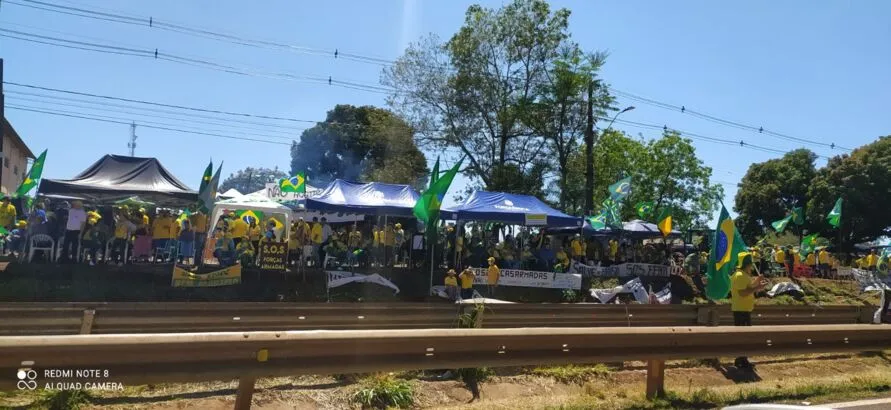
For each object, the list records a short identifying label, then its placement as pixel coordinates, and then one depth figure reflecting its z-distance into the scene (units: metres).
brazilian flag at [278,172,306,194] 22.17
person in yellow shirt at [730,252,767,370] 10.29
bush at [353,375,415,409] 6.51
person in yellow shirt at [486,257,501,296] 19.73
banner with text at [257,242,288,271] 18.39
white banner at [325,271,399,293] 18.62
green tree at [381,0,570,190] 35.88
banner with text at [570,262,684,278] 23.44
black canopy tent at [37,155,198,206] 17.09
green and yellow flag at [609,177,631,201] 25.97
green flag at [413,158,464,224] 16.55
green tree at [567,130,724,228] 47.28
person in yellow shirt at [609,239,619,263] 25.92
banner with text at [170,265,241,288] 16.44
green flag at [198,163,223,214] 17.47
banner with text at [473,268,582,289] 21.11
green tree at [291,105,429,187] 50.09
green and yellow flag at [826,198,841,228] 32.41
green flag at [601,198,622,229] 26.12
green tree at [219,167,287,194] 88.78
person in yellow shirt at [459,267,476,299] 17.97
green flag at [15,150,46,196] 18.72
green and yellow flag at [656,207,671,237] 26.56
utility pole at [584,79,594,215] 31.30
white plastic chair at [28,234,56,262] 16.81
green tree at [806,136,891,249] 49.84
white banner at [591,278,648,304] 20.64
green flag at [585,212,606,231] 26.17
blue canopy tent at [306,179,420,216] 19.66
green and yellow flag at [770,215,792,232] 33.25
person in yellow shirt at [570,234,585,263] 24.22
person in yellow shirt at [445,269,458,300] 18.25
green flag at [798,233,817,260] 32.12
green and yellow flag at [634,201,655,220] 30.58
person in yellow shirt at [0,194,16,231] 16.39
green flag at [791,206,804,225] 34.75
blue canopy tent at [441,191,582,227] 21.06
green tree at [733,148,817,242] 56.59
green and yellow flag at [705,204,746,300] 11.23
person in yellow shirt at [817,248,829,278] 30.31
